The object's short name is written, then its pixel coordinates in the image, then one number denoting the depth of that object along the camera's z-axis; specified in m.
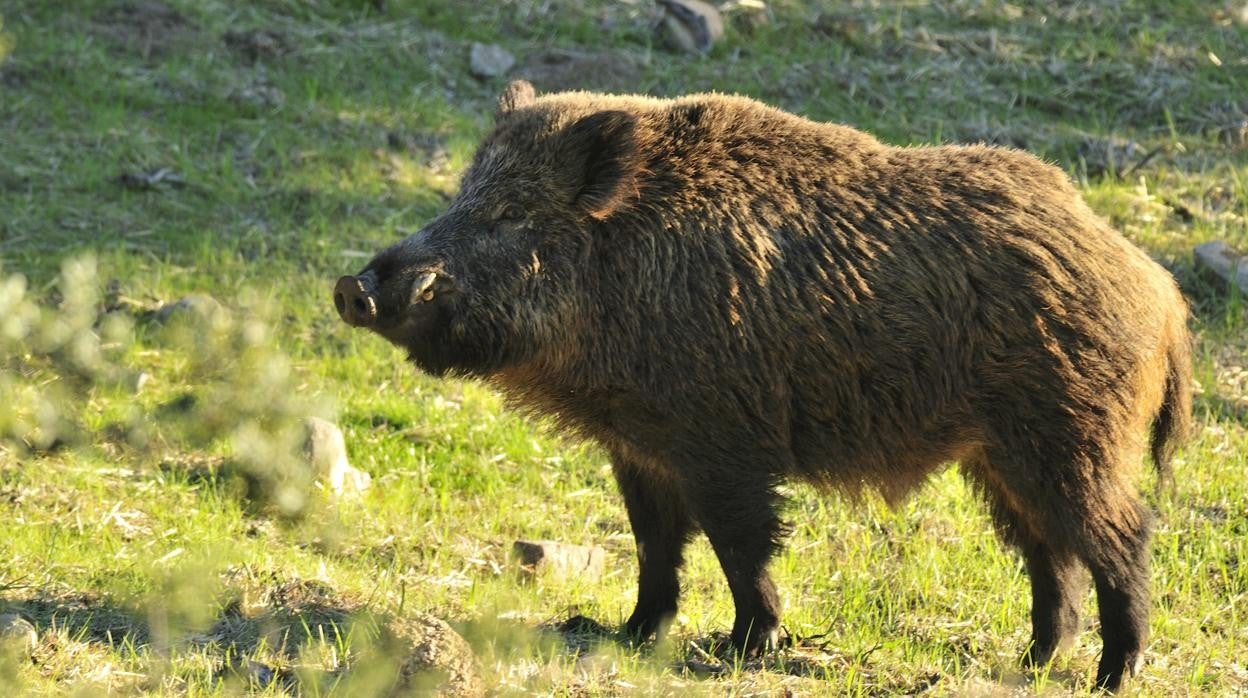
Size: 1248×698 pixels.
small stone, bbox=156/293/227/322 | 15.94
